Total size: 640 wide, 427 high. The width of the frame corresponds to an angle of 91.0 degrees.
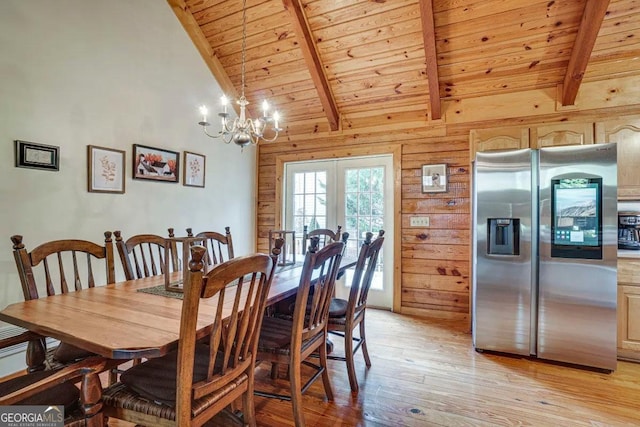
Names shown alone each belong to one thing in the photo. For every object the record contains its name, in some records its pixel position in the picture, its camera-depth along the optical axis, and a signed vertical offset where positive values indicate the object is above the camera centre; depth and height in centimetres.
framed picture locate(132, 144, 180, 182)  302 +50
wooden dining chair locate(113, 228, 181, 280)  203 -24
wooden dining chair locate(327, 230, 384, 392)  203 -68
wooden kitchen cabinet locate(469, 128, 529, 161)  302 +76
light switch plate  361 -6
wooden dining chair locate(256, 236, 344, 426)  151 -67
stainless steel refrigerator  235 -29
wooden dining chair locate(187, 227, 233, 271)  258 -21
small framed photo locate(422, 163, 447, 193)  350 +42
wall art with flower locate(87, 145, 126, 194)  265 +38
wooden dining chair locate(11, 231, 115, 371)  143 -33
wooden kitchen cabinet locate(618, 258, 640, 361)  245 -71
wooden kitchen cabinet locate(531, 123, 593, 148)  283 +76
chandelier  229 +68
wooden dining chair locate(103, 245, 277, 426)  102 -62
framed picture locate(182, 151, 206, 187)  351 +51
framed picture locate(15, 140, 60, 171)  223 +42
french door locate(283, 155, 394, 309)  383 +17
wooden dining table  103 -42
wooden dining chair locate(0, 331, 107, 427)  93 -64
